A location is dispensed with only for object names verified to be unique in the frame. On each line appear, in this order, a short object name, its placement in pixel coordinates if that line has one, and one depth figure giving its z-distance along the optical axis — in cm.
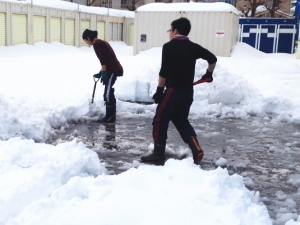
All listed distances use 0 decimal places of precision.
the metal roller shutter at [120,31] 3205
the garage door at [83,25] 2716
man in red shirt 671
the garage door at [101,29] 2922
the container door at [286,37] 2412
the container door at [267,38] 2434
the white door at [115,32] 3126
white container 1895
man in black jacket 456
